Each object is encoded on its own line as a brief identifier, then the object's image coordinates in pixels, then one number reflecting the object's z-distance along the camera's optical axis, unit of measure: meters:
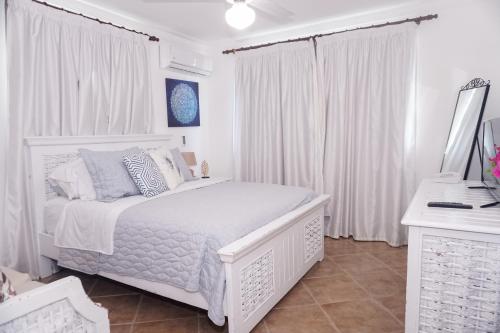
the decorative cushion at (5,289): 1.05
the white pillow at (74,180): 2.60
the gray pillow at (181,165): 3.44
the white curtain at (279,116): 3.92
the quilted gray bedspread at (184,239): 1.85
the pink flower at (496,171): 1.56
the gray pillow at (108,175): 2.58
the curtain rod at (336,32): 3.23
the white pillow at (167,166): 2.98
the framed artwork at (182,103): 4.05
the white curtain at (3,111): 2.49
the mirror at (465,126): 2.94
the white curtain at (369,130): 3.42
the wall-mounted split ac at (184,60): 3.86
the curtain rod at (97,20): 2.70
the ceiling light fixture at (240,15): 1.99
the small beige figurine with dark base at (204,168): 4.16
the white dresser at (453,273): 1.40
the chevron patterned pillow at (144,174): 2.71
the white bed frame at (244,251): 1.83
